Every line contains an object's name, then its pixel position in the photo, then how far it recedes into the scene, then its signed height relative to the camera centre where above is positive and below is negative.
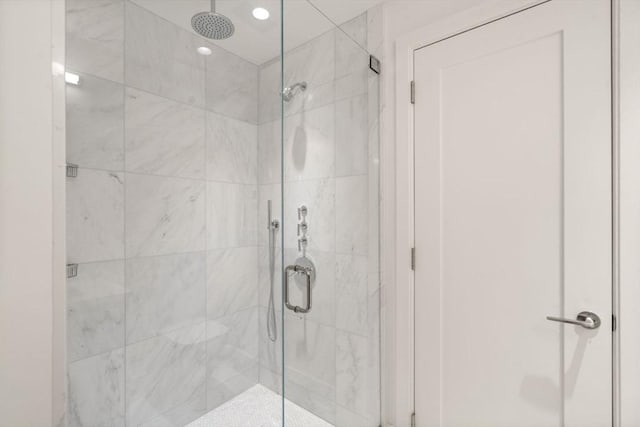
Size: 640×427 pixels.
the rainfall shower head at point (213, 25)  1.20 +0.77
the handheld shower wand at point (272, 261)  1.31 -0.23
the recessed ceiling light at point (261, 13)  1.20 +0.81
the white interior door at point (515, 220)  1.03 -0.04
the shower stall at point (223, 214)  1.03 -0.01
